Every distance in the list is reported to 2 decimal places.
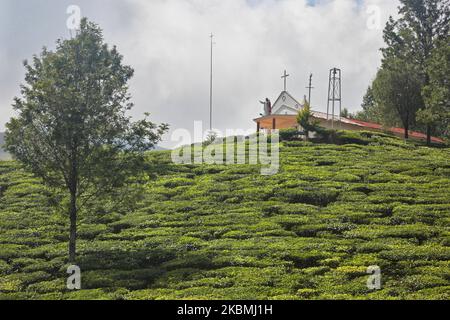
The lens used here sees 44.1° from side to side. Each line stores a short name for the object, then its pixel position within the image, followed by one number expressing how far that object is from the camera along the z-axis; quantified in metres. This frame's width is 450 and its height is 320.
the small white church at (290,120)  63.83
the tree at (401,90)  57.84
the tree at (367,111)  93.47
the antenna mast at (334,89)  58.29
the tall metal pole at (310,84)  66.49
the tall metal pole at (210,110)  65.25
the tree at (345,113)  96.36
